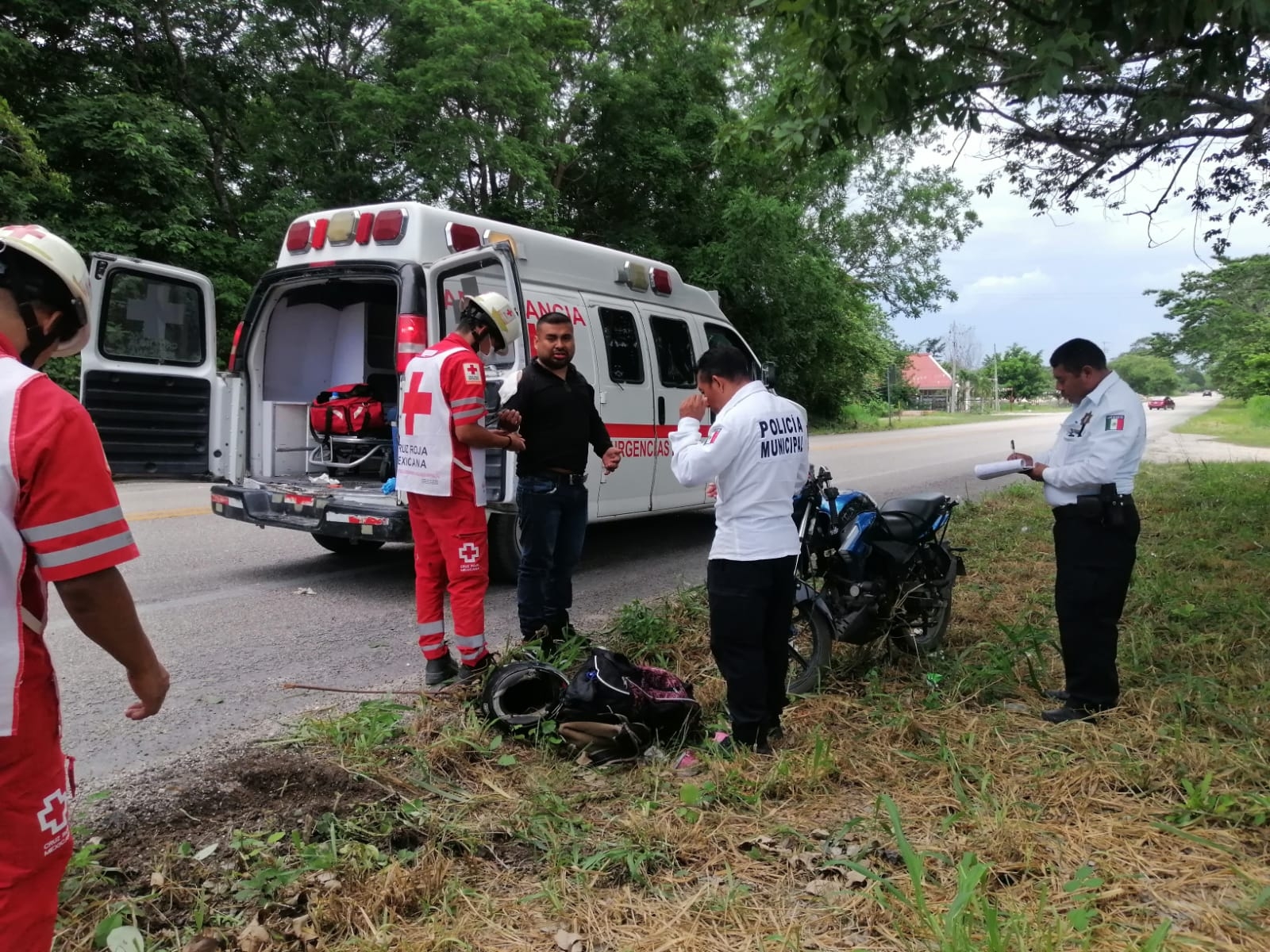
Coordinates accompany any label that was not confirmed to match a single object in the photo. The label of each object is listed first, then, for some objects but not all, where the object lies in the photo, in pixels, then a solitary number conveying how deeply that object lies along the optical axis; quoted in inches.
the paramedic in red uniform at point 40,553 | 59.1
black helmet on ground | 143.1
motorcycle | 164.7
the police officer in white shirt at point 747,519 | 131.6
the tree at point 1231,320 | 1120.2
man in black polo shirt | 182.5
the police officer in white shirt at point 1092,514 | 142.4
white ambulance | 221.9
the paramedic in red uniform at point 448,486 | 165.9
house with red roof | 3444.9
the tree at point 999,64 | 151.9
